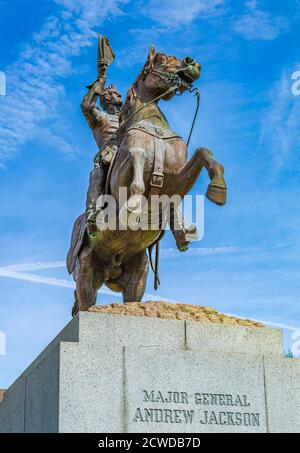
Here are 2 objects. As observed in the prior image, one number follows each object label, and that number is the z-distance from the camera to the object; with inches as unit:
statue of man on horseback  537.0
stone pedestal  407.5
